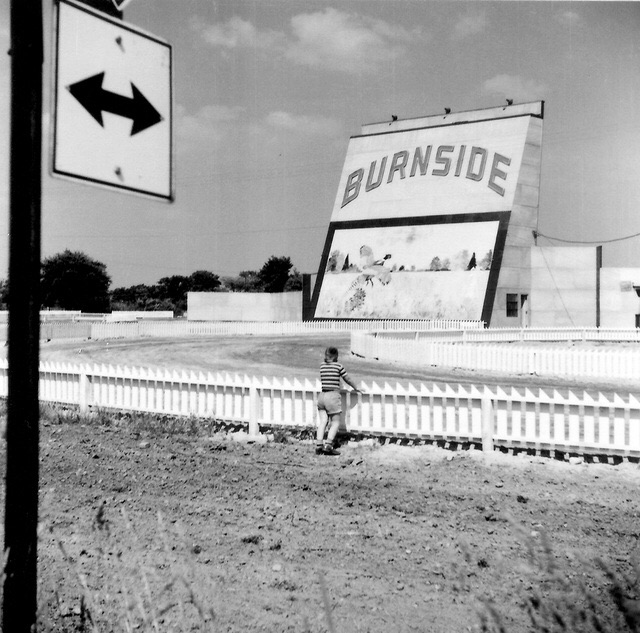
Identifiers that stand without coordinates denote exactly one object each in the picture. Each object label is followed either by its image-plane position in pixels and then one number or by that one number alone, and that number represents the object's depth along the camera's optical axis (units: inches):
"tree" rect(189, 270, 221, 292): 4854.8
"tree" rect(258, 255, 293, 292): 4473.4
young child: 387.9
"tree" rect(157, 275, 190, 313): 4739.2
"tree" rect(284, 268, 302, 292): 4218.0
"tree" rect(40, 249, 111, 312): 3174.2
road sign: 91.8
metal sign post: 98.0
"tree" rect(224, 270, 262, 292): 4739.2
